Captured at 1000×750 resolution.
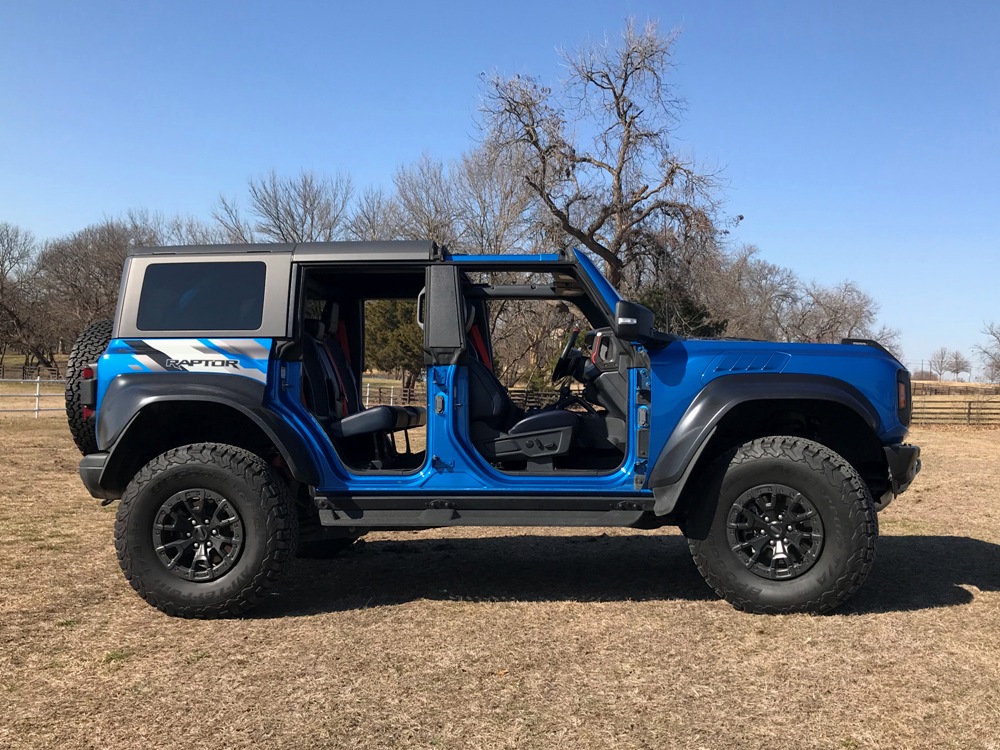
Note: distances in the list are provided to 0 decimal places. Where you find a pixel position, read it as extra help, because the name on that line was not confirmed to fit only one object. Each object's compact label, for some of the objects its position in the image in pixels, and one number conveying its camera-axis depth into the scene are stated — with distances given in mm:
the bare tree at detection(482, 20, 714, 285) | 25328
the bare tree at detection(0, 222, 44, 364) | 47094
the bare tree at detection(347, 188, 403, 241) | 30906
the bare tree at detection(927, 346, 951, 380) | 109938
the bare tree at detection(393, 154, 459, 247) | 29859
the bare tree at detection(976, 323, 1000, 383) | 68812
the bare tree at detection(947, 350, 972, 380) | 109875
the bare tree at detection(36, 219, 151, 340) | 43812
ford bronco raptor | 4297
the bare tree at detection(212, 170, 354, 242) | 32469
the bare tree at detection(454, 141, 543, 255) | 28406
